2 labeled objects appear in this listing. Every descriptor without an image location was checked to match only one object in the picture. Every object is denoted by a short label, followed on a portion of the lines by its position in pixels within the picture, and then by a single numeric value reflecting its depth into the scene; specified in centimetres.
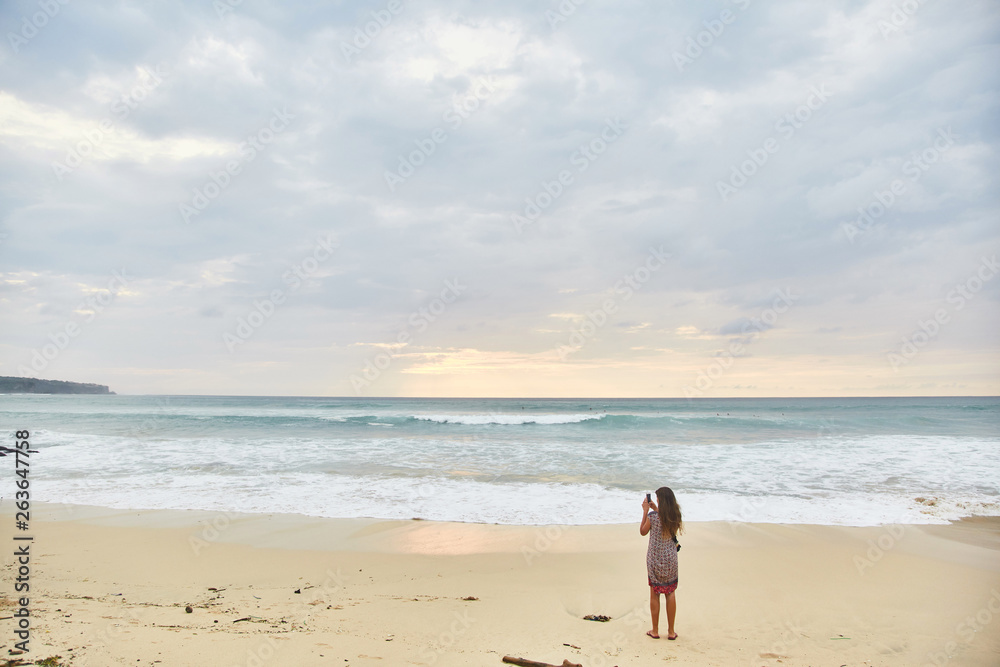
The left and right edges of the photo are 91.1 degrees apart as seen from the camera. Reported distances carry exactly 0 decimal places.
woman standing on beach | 502
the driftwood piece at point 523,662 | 417
